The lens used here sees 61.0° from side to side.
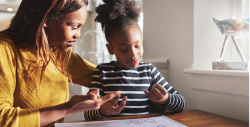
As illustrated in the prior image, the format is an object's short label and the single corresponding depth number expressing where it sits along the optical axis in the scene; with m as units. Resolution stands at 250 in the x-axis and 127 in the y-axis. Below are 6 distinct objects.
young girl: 0.83
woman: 0.60
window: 1.07
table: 0.70
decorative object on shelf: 0.90
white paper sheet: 0.67
